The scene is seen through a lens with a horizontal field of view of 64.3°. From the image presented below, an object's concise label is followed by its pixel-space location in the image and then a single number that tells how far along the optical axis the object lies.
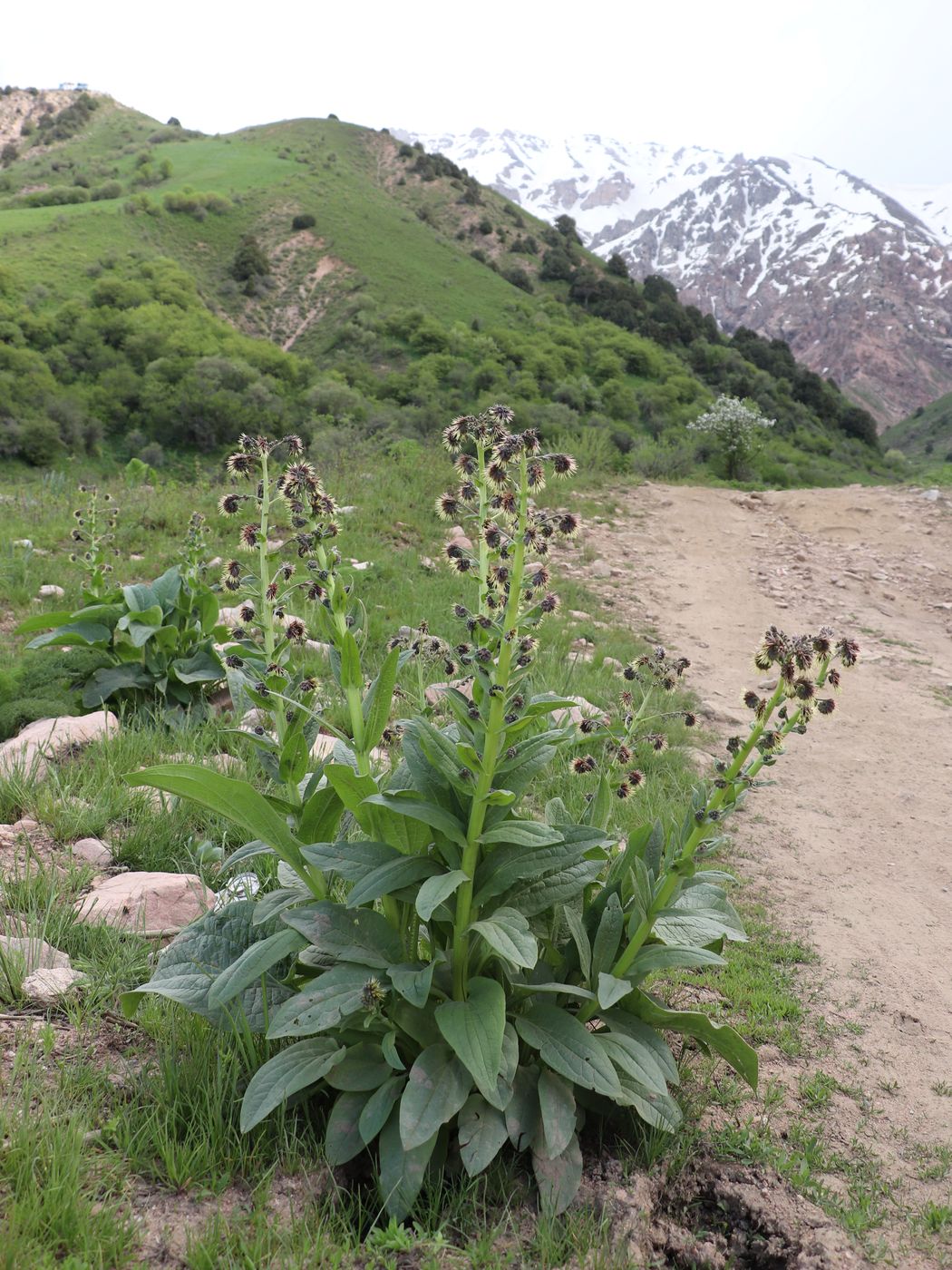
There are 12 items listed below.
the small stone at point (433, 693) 4.77
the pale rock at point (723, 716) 6.50
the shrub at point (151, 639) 4.84
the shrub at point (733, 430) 20.03
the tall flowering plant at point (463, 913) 1.89
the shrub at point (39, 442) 29.94
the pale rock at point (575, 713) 4.79
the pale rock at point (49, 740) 3.82
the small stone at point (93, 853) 3.27
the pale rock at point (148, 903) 2.73
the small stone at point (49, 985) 2.30
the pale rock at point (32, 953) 2.39
